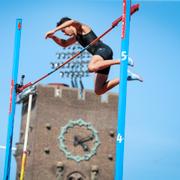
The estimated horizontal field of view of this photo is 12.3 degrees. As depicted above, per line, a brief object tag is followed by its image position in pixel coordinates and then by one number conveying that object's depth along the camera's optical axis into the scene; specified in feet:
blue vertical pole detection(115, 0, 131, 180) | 39.81
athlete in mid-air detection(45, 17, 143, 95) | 44.90
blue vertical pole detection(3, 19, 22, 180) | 54.69
